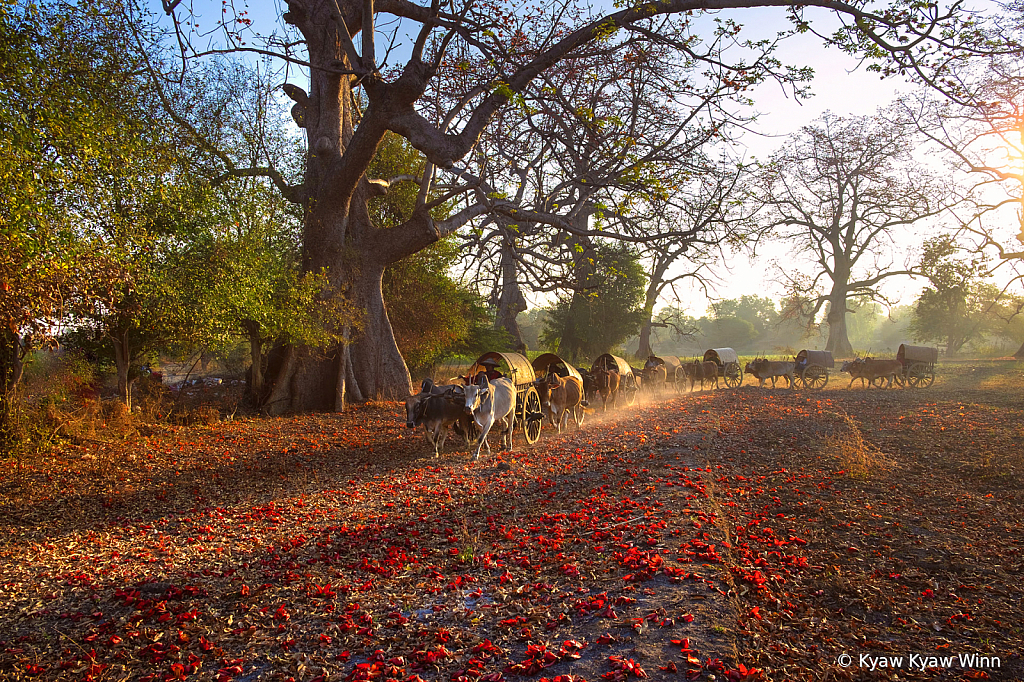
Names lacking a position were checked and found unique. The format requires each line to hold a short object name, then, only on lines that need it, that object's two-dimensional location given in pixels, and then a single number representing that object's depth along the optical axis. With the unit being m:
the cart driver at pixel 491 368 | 11.48
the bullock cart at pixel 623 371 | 17.45
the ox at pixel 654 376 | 22.05
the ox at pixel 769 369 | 25.00
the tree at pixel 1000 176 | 20.15
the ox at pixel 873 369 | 23.50
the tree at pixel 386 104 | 9.32
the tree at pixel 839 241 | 43.79
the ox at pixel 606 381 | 16.73
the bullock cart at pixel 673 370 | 24.19
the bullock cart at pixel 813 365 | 24.27
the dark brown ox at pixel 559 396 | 13.21
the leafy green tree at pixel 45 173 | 7.08
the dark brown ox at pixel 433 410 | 9.43
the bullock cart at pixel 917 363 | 23.39
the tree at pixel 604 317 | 36.00
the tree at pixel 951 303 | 27.69
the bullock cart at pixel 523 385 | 11.33
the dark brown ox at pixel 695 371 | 25.81
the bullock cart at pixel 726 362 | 26.38
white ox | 9.79
